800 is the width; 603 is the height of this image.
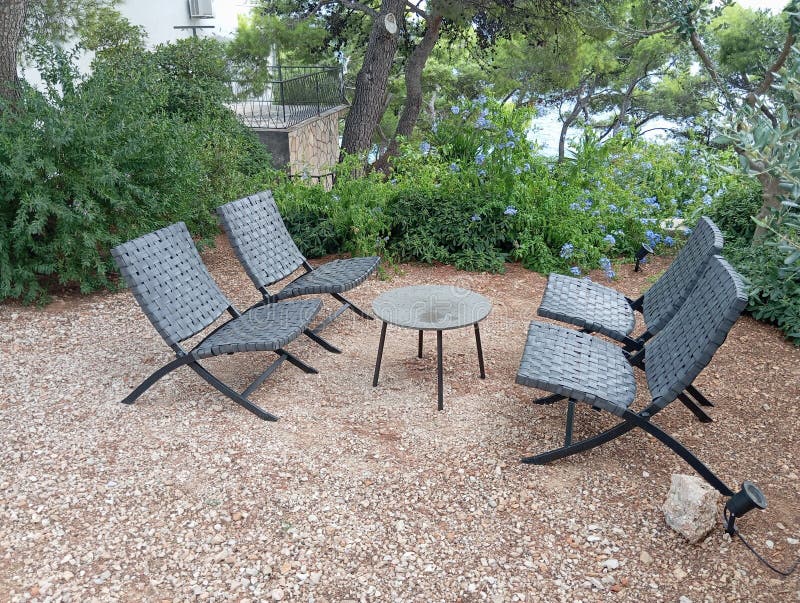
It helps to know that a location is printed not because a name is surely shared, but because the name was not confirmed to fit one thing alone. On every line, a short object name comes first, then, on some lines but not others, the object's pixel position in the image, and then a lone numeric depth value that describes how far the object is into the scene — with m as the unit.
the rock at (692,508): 2.54
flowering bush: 5.87
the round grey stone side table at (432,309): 3.56
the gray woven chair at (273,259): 4.35
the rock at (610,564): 2.49
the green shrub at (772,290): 4.36
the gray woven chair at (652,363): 2.68
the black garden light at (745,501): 2.46
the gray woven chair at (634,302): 3.61
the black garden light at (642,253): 5.08
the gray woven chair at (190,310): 3.46
